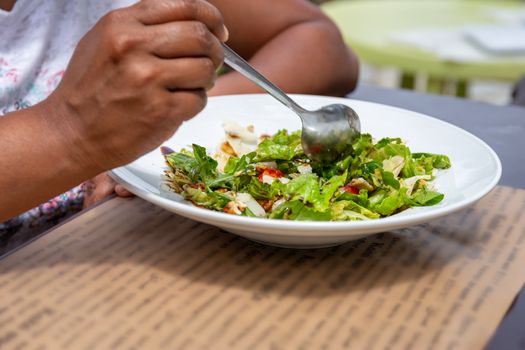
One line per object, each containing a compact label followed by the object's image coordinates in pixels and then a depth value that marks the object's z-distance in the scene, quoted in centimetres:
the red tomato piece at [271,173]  85
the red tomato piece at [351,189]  83
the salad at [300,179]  76
